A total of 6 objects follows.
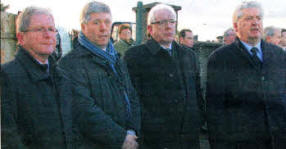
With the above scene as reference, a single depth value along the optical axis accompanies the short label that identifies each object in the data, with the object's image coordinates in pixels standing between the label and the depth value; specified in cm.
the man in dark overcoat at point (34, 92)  175
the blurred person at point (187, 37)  472
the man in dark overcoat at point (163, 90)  273
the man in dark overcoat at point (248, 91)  261
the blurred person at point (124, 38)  422
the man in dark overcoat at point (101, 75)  225
